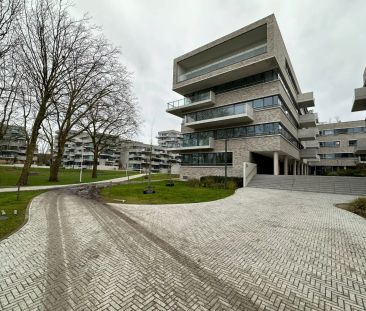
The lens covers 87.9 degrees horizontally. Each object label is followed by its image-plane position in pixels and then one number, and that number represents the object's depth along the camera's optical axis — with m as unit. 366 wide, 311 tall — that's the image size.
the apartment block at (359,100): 21.08
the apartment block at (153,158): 92.31
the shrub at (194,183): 23.30
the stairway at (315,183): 17.51
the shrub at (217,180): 22.56
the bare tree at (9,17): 13.21
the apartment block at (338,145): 46.19
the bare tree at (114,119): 23.95
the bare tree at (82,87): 19.50
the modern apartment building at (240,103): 24.56
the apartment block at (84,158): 90.94
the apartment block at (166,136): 108.56
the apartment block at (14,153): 78.27
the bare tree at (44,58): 18.20
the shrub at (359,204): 11.31
